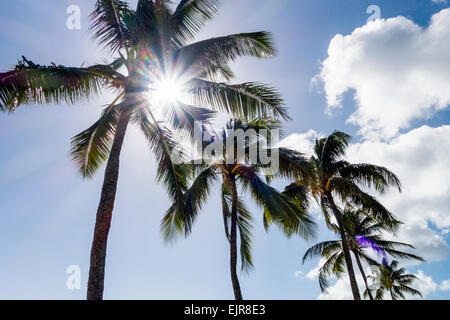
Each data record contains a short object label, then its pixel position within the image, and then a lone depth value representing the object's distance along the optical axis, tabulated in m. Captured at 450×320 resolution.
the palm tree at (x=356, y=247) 19.06
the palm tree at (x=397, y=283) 33.16
